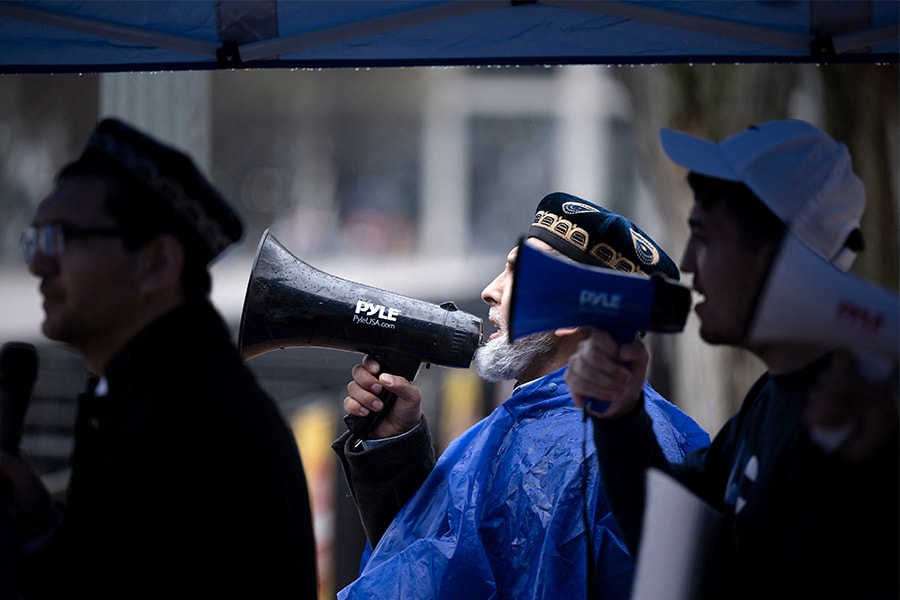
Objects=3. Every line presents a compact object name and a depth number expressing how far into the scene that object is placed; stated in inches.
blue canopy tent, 226.8
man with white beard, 216.7
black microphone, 167.2
